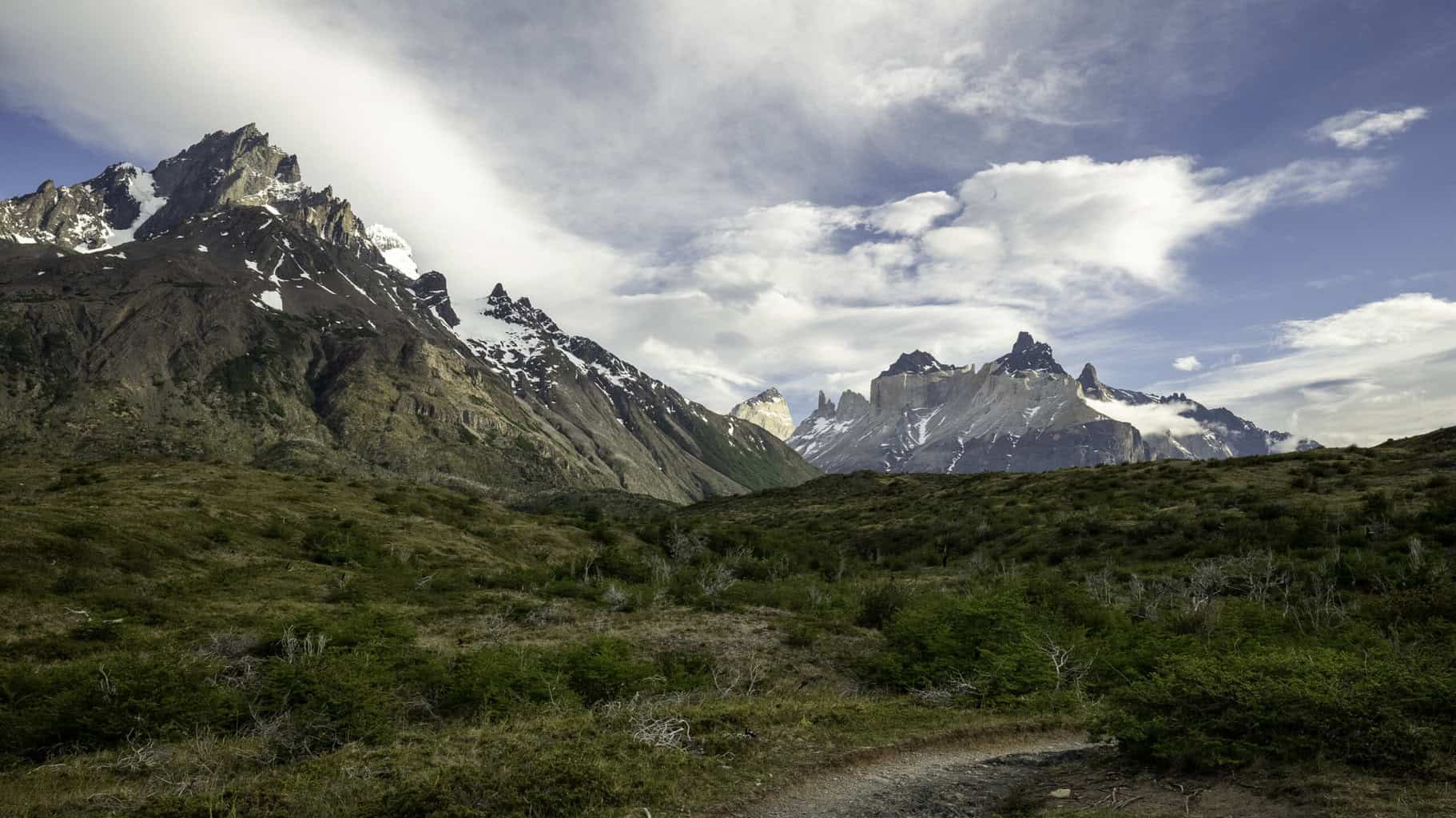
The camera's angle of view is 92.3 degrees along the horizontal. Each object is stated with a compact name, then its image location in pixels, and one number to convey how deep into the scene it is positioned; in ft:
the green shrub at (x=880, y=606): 94.12
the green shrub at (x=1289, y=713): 30.91
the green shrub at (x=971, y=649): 60.80
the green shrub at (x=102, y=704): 41.88
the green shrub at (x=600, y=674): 58.80
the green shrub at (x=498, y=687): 53.42
